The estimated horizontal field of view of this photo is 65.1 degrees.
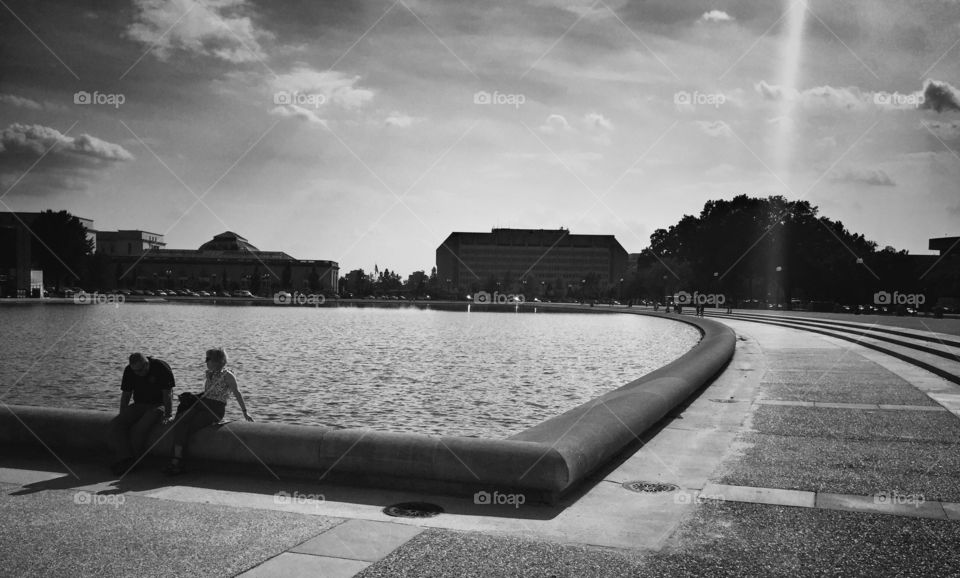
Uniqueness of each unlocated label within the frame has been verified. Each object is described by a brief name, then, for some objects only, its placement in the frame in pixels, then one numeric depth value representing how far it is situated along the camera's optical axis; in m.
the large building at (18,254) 118.25
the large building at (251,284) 190.12
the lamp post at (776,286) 102.71
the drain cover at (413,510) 7.66
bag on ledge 9.76
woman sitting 9.21
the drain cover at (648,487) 8.72
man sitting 9.41
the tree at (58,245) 119.94
